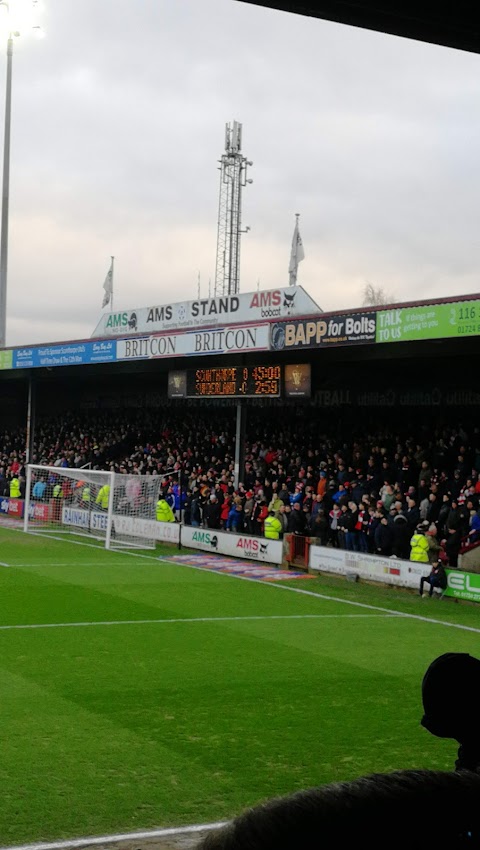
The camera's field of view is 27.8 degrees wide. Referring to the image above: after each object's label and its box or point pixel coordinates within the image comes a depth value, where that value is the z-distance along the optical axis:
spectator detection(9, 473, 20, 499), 38.50
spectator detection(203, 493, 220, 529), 30.09
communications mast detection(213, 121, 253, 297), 55.94
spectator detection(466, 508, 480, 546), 21.91
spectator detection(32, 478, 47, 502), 35.09
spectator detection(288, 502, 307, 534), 26.49
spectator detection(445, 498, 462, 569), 22.25
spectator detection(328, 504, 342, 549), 26.03
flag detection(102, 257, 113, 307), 42.40
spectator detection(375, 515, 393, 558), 23.47
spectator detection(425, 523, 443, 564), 21.89
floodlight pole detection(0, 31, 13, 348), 38.75
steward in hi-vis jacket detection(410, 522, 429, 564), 21.83
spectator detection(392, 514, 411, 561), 23.09
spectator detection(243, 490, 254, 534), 29.06
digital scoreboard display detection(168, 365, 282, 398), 27.58
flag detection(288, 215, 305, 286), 34.91
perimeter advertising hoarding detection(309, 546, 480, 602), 20.52
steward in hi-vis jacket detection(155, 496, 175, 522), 31.00
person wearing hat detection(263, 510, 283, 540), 26.70
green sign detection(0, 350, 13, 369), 39.38
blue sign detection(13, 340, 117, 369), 33.91
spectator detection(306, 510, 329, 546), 26.16
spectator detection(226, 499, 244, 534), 29.30
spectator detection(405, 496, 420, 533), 23.52
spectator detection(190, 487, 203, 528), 31.61
